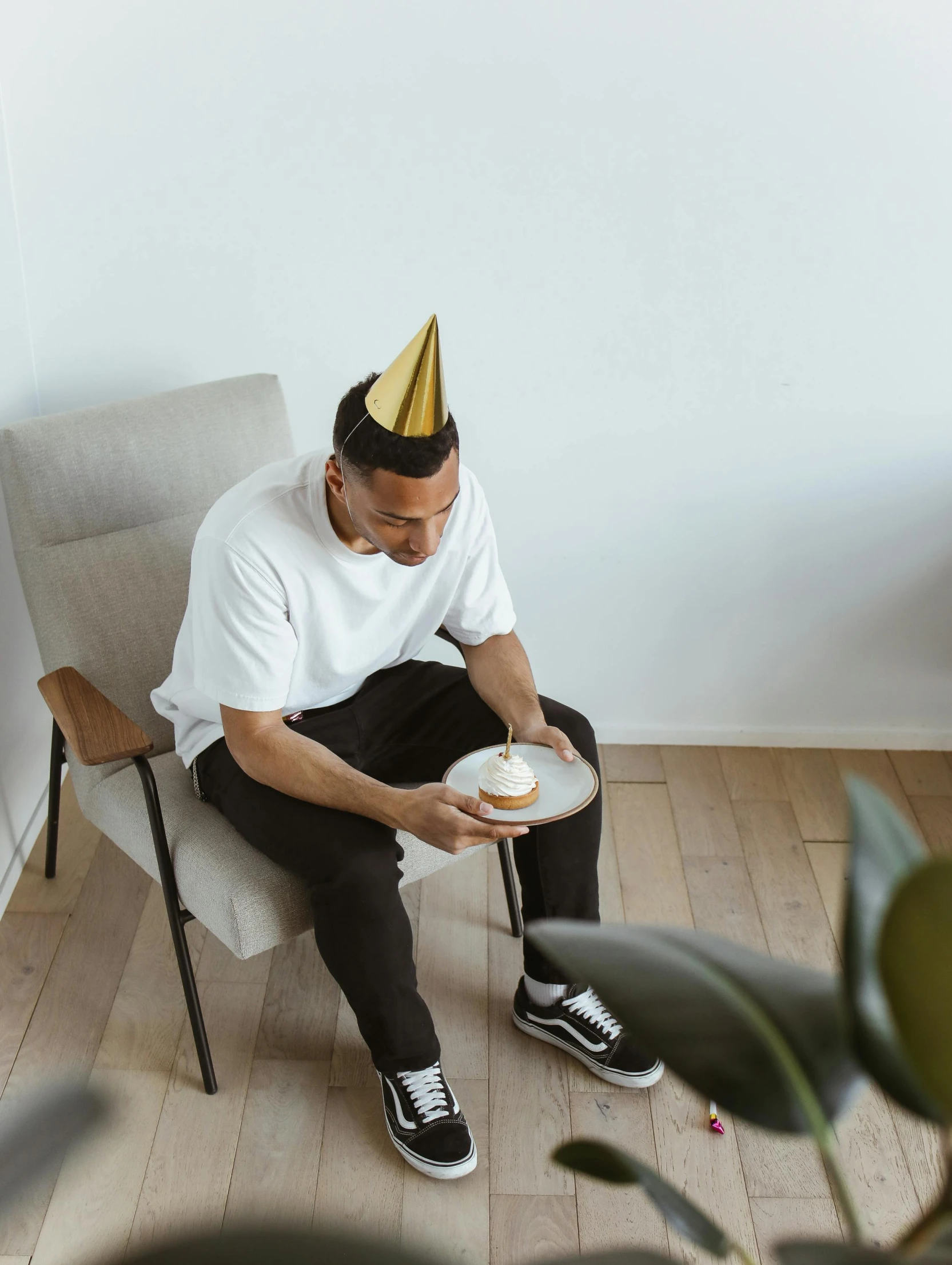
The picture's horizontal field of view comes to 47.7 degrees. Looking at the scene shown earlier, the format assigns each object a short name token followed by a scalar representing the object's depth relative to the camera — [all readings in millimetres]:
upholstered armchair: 1561
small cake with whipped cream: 1544
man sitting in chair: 1516
